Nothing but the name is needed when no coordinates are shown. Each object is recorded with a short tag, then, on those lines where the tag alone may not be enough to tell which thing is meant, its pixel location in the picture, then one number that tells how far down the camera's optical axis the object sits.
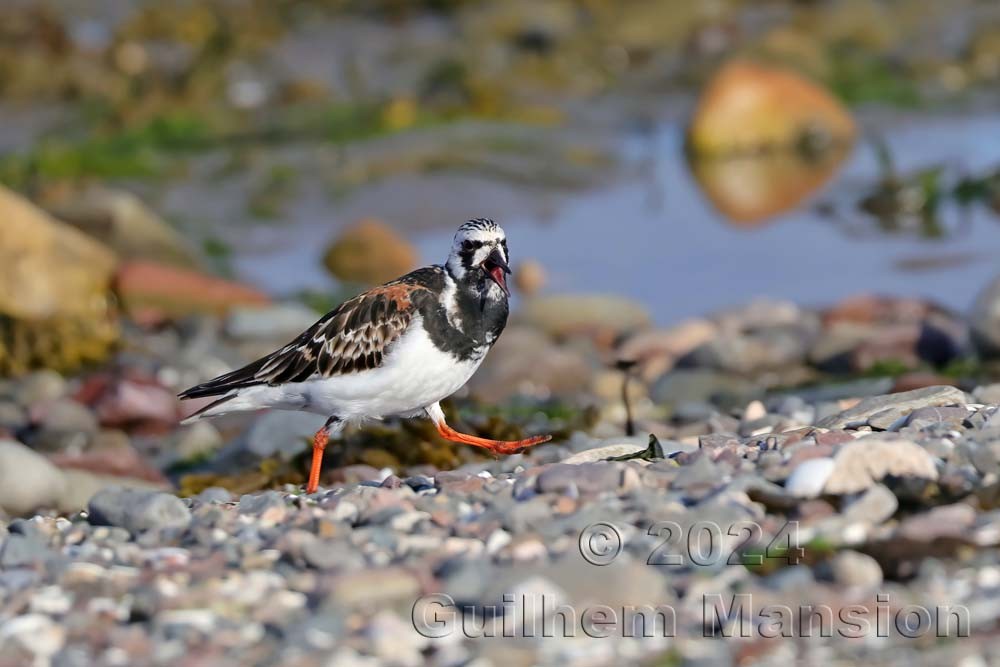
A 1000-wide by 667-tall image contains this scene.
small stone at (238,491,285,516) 9.62
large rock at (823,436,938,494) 8.80
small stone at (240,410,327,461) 14.66
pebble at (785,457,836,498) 8.80
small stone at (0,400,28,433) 16.97
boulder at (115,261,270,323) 21.16
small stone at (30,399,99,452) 16.47
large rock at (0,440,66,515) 13.30
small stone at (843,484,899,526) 8.42
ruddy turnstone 11.23
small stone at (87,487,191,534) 9.44
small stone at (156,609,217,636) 7.69
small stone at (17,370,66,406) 17.84
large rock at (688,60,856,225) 29.58
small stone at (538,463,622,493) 9.16
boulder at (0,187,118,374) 19.16
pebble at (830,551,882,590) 7.73
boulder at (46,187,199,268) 23.23
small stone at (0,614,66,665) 7.56
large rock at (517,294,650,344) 20.48
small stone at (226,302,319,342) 19.77
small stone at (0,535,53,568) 8.90
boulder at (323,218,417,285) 23.36
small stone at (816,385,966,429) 10.96
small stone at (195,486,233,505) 11.13
